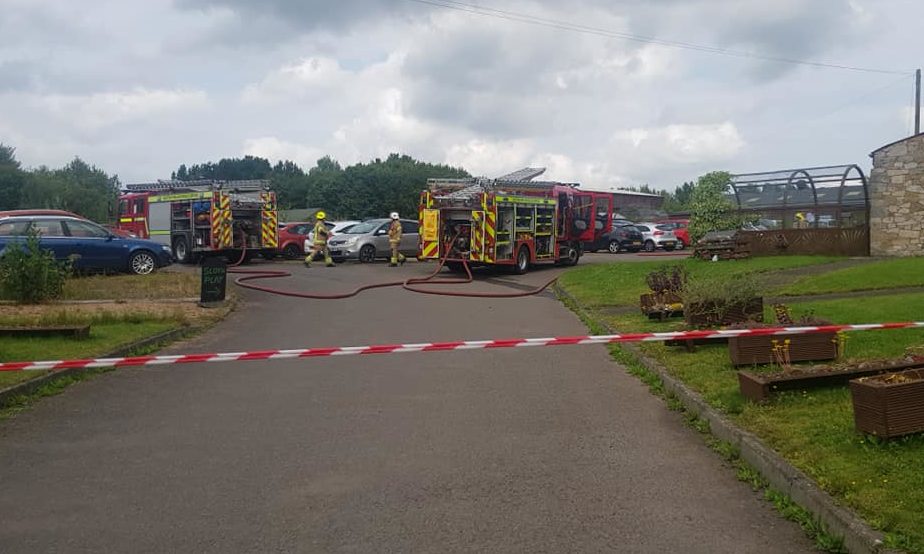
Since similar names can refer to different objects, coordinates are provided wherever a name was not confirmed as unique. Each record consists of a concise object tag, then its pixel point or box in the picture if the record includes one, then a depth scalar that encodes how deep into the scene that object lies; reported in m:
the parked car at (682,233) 41.03
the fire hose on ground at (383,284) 18.05
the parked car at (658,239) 40.56
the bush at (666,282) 12.69
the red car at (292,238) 30.27
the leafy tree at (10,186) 75.88
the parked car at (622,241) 39.62
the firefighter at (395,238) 26.78
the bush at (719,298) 9.87
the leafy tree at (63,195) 77.31
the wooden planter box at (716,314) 9.95
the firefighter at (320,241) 26.27
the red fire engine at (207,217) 26.16
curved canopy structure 22.31
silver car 28.50
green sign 15.24
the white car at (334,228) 29.76
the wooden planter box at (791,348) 7.96
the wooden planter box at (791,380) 6.79
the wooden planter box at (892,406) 5.32
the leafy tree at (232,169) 129.12
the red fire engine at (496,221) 23.55
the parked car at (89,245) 18.62
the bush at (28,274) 13.96
